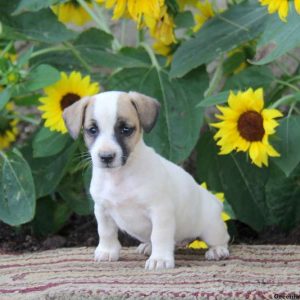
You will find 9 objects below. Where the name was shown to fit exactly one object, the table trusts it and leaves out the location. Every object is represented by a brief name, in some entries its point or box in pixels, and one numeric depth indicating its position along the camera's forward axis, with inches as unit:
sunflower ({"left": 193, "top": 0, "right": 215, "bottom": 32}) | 196.3
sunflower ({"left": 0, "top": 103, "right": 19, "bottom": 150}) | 209.4
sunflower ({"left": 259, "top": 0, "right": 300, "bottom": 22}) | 149.2
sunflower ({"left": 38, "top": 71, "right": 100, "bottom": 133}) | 177.1
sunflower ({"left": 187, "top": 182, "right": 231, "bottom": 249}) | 167.0
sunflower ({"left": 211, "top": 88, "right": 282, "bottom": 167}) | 156.9
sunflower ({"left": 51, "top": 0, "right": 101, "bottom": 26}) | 209.2
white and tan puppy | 130.7
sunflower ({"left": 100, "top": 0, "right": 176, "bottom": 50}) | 166.7
